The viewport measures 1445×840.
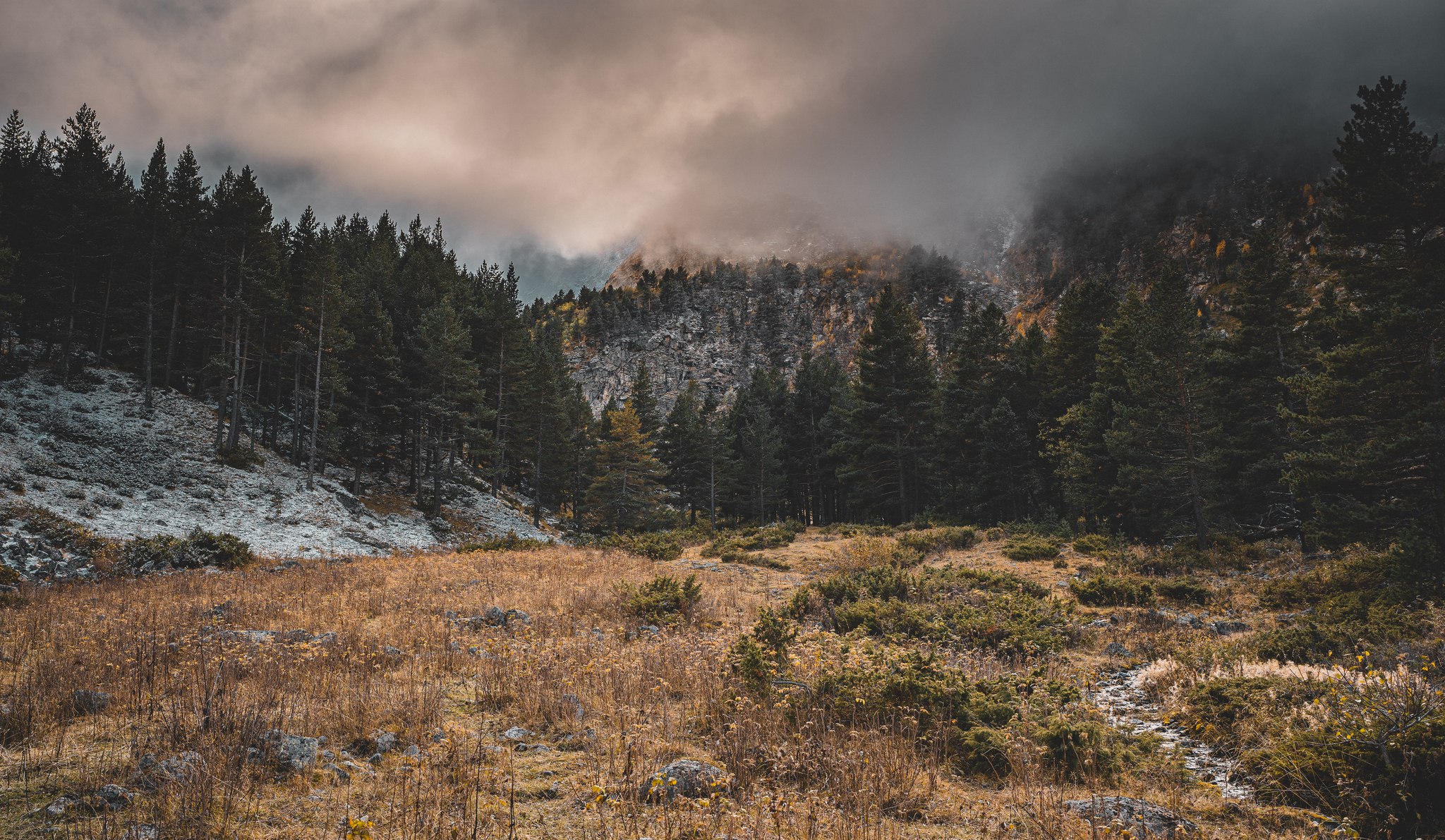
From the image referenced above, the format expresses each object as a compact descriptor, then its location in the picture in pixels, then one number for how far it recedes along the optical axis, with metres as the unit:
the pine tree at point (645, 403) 58.94
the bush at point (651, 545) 24.59
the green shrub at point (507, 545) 28.16
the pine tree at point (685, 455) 53.72
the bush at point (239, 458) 31.52
